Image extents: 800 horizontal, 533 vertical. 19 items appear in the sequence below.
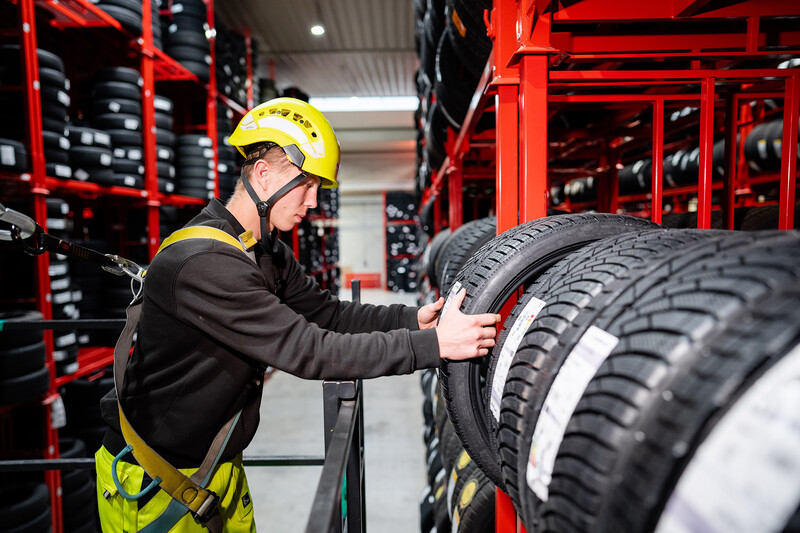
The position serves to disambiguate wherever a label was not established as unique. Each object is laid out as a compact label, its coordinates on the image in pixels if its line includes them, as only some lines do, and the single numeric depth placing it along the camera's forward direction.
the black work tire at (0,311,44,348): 2.92
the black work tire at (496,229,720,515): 0.82
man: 1.35
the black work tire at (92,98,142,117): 4.18
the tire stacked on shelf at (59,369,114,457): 3.81
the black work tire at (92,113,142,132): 4.21
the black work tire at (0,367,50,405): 2.91
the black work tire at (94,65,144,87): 4.16
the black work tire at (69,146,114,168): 3.69
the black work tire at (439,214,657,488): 1.17
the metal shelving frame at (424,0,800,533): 1.35
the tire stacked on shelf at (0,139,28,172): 2.81
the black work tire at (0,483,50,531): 2.82
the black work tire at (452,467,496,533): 1.57
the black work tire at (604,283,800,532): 0.49
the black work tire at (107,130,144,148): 4.24
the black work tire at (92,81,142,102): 4.15
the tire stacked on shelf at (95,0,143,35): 3.92
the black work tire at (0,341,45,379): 2.91
